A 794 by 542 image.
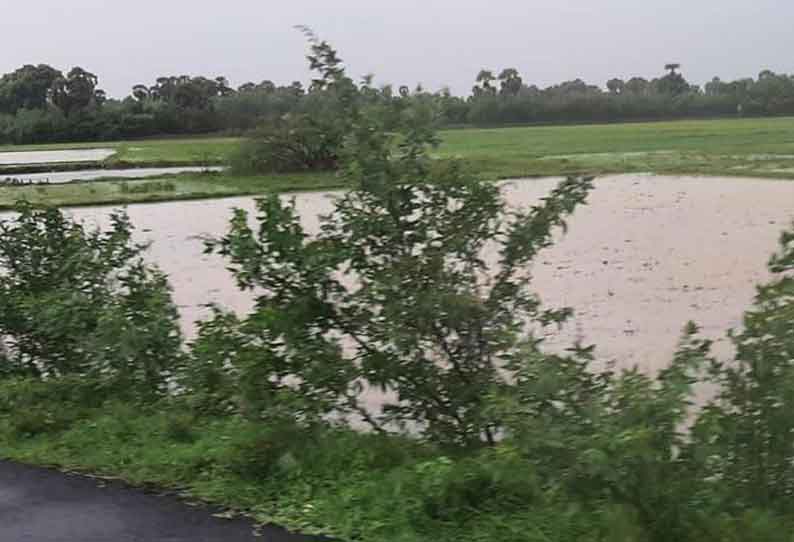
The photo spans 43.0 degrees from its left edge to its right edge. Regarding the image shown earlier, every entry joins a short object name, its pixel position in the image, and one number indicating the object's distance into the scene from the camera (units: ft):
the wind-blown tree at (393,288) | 17.61
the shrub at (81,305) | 21.24
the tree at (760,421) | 13.37
